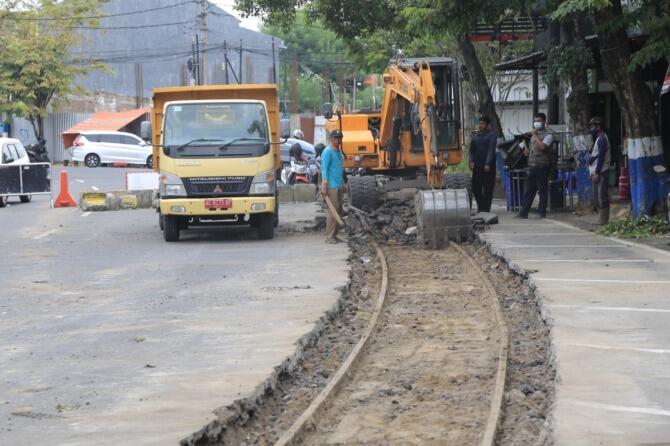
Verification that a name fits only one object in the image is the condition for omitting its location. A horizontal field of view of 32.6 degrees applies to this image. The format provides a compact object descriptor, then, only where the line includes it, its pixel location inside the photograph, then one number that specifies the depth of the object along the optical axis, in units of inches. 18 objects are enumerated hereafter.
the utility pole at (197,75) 2046.9
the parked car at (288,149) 1529.0
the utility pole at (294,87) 3168.6
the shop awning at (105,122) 2522.1
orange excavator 797.2
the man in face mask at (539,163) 863.7
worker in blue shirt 757.3
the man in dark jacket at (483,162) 883.4
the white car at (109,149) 2213.3
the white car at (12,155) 1258.0
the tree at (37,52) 2374.5
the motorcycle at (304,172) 1347.2
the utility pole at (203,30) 1907.0
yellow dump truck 768.3
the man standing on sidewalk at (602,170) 807.7
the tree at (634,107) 757.9
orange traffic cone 1231.5
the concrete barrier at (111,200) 1155.9
